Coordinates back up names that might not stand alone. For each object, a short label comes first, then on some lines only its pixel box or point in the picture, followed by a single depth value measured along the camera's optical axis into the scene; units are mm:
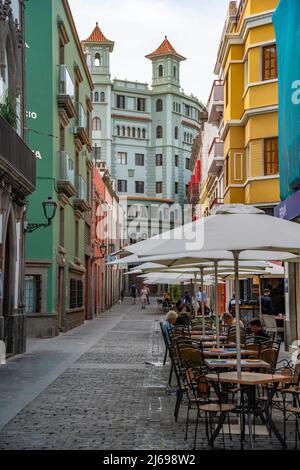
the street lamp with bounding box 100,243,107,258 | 43406
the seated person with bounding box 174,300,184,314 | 23781
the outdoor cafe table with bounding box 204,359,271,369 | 9477
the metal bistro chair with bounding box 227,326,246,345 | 13727
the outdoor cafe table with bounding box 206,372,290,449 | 8273
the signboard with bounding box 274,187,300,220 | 18016
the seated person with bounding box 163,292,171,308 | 47884
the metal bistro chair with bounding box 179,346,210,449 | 8977
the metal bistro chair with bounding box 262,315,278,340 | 21938
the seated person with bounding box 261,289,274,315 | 24172
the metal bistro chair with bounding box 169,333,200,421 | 9562
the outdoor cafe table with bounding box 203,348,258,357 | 11066
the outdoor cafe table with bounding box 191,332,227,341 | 14969
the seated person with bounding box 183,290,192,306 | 46475
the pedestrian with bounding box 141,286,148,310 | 58156
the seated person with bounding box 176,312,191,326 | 21453
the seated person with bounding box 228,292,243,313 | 25953
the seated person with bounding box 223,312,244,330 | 16445
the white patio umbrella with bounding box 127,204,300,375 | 8203
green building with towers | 88875
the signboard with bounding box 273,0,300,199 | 18750
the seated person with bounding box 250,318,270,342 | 13055
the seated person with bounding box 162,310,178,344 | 14969
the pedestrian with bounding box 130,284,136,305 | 68356
